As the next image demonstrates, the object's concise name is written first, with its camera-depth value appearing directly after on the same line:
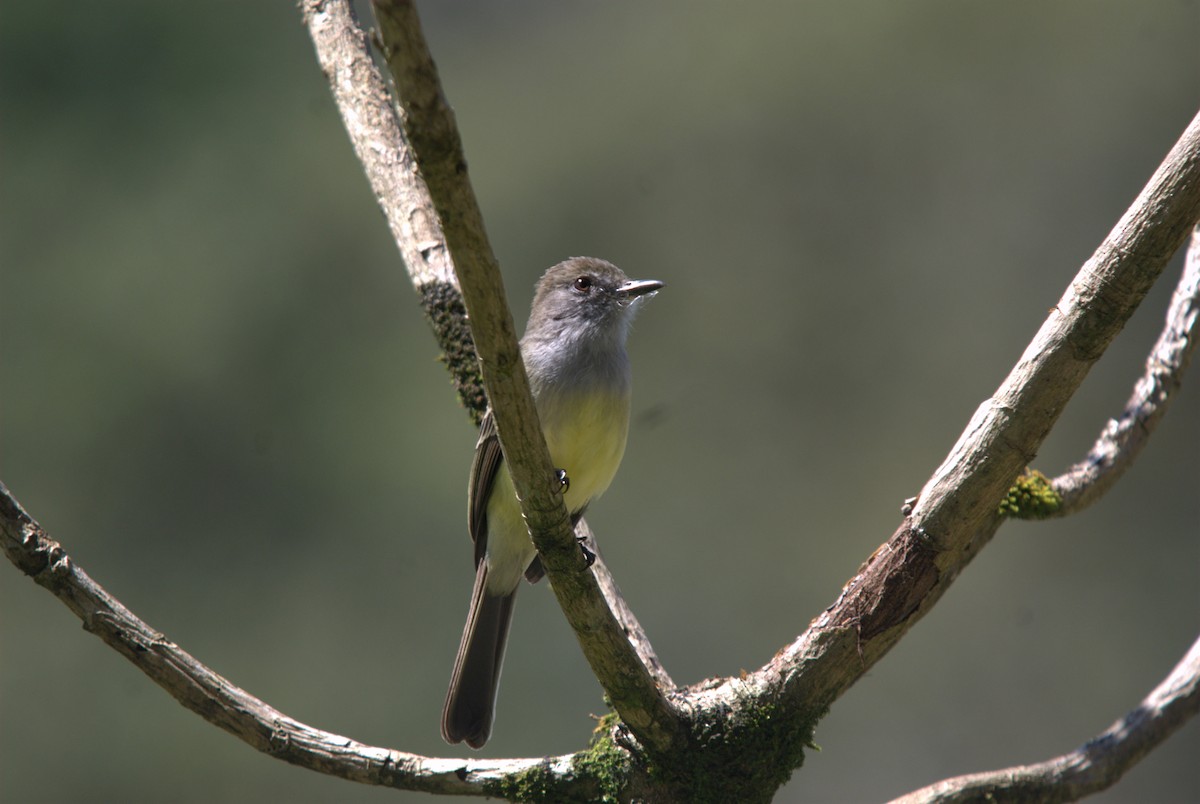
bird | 7.97
